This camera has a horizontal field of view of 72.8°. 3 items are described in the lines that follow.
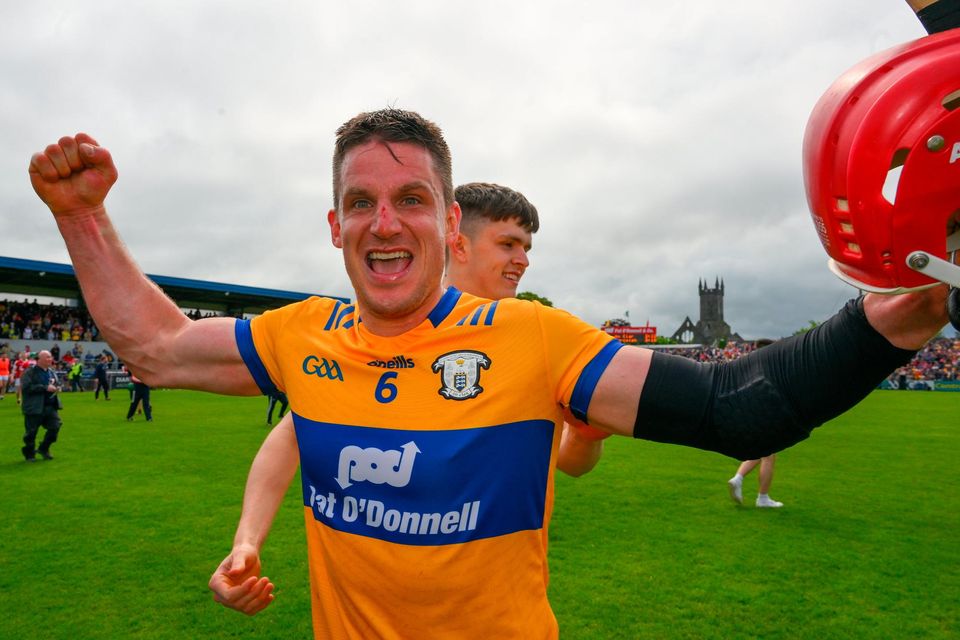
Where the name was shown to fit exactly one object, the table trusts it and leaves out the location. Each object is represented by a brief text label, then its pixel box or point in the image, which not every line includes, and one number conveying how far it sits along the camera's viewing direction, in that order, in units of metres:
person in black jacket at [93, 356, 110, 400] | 26.45
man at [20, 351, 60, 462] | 12.36
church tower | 136.12
